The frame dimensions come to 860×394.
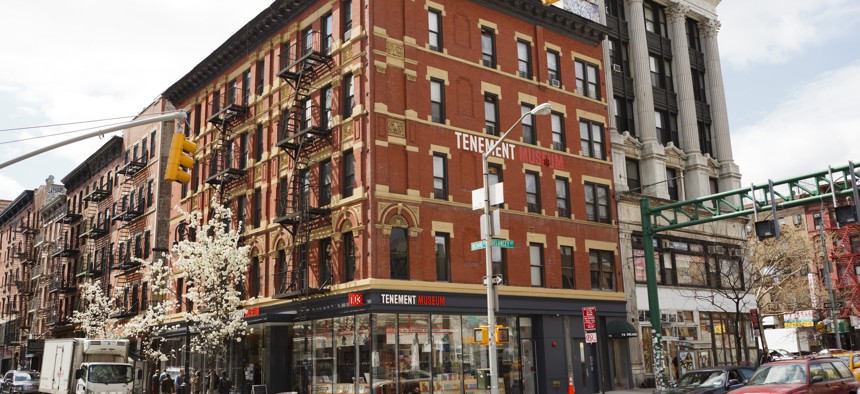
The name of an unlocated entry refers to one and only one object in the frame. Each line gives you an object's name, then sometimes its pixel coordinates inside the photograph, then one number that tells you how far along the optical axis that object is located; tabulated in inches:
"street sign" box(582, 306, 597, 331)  1034.7
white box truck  1242.6
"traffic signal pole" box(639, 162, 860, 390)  1121.4
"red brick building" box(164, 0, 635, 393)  1225.4
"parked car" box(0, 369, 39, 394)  1785.2
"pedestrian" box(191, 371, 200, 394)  1422.2
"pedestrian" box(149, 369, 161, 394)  1608.0
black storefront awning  1483.3
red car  679.7
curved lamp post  824.3
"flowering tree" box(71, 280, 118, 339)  2005.4
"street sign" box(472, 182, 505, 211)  882.9
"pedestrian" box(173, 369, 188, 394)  1471.7
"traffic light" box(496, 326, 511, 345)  830.5
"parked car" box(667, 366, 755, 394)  854.5
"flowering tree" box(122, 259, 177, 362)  1546.5
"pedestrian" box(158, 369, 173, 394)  1301.4
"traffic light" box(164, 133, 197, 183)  604.1
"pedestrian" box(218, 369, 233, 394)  1280.8
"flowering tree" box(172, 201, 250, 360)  1349.7
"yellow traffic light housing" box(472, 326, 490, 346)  840.3
